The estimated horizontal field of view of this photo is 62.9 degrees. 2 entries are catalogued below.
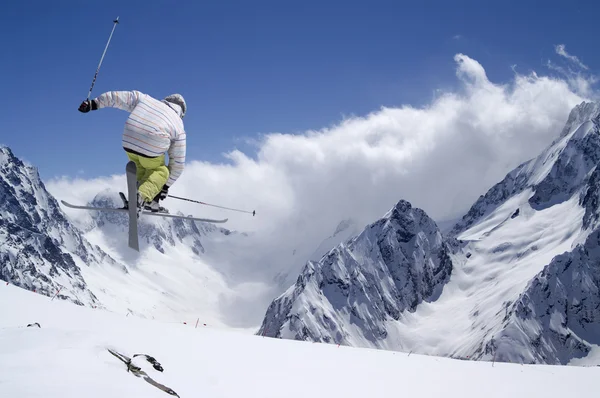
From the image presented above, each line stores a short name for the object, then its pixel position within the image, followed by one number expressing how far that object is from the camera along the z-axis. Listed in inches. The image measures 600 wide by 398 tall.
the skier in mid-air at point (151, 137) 446.9
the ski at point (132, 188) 439.5
